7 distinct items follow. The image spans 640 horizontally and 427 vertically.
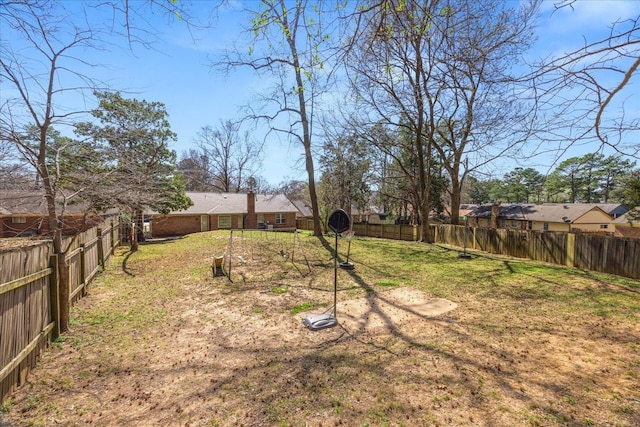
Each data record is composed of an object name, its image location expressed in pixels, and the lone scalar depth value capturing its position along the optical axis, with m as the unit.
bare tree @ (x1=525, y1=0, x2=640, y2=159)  2.49
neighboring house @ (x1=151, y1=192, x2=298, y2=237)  24.53
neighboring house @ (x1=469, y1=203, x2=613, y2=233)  29.39
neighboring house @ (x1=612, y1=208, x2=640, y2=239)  25.76
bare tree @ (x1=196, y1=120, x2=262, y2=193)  37.41
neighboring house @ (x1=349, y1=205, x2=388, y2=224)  38.24
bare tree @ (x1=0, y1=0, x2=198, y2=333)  4.59
